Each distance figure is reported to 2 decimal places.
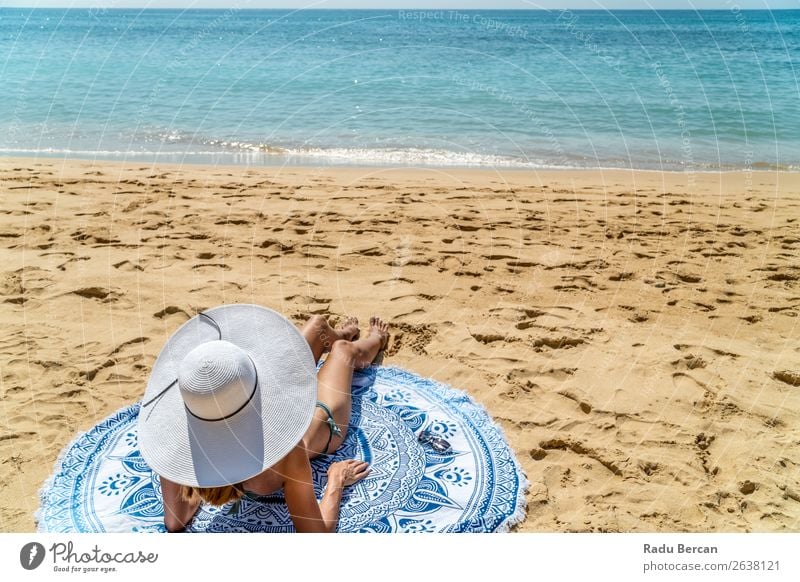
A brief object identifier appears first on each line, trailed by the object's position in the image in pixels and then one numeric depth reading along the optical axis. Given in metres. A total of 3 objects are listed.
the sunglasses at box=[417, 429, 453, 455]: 3.21
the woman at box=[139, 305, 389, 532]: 2.31
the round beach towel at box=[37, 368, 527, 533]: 2.80
